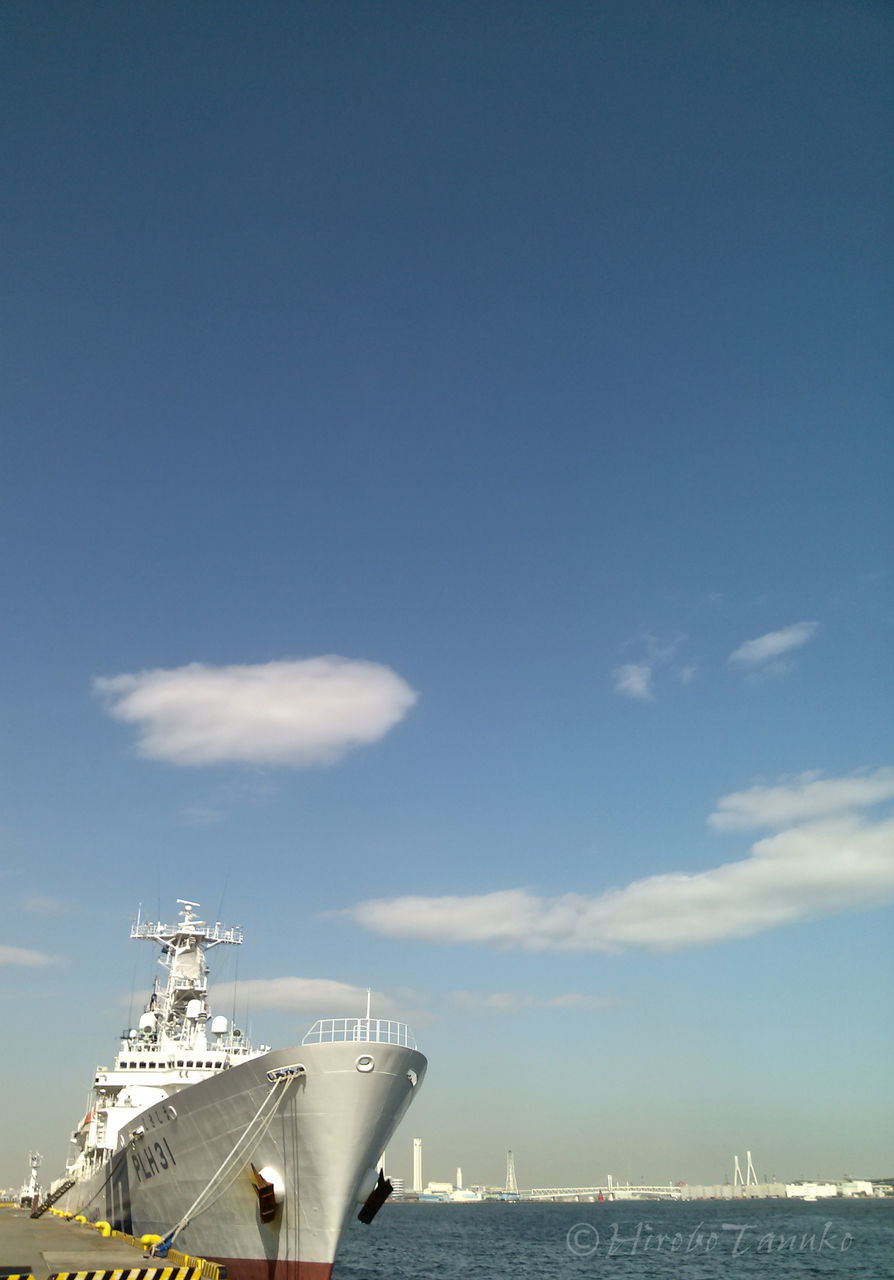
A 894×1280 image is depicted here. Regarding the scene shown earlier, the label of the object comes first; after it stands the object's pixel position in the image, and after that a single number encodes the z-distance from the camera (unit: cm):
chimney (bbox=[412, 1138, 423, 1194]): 17412
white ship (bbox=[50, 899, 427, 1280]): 2053
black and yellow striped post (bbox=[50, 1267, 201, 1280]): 1567
